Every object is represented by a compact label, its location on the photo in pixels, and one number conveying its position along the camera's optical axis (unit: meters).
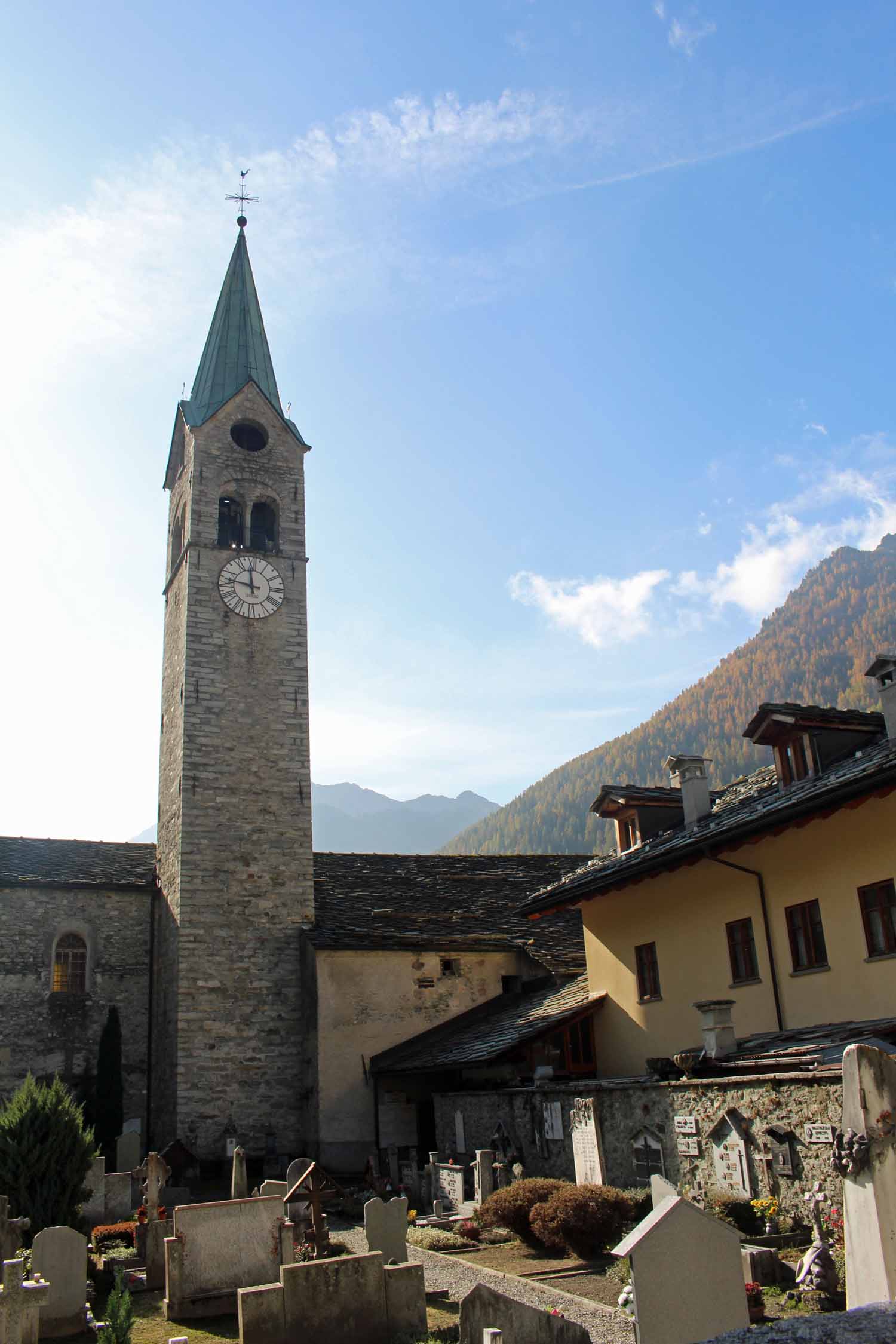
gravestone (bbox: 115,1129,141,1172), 24.61
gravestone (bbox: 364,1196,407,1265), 13.49
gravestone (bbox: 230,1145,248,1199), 18.11
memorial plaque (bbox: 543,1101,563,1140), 18.33
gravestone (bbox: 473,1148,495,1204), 17.94
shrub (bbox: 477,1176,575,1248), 15.16
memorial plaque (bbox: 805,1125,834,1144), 12.23
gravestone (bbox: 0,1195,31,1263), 13.41
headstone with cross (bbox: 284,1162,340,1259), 13.73
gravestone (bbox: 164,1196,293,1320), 12.88
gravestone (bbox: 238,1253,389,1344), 10.12
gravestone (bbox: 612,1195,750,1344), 7.55
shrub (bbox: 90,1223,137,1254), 17.45
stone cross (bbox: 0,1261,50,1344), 9.86
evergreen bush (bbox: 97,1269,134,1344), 8.59
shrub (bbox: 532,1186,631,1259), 13.91
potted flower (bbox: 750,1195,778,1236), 12.59
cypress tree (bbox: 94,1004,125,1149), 26.94
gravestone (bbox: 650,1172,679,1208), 11.23
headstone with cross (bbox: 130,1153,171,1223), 17.64
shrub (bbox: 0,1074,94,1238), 16.33
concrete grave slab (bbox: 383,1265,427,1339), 10.53
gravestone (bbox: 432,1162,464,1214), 18.70
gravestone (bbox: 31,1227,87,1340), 12.34
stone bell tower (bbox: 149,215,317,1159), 26.80
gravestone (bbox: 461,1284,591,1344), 8.55
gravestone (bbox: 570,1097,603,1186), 16.89
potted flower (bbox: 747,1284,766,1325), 9.67
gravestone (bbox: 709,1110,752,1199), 13.61
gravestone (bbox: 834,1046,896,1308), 6.38
